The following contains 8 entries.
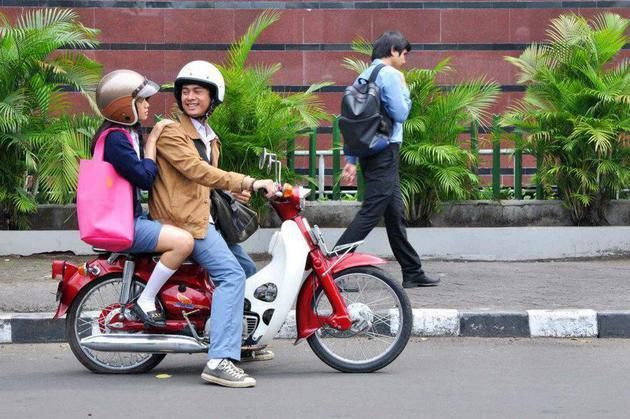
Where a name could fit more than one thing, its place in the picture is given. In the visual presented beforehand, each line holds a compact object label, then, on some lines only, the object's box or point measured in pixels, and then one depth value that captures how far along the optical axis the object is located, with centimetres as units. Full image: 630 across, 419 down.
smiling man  626
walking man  849
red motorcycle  643
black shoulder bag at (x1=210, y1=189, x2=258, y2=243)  657
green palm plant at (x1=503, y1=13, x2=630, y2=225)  1055
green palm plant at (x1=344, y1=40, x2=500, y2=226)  1040
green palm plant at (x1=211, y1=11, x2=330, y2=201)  1020
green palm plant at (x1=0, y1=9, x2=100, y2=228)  1012
